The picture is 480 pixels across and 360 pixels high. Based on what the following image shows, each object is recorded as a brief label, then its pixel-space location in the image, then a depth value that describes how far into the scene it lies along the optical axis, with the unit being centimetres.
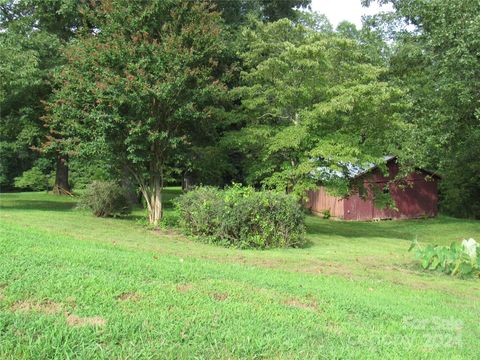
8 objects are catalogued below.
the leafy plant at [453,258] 856
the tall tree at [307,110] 1567
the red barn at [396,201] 3097
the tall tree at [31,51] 1820
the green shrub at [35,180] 4134
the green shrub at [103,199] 1856
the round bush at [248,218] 1259
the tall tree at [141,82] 1413
